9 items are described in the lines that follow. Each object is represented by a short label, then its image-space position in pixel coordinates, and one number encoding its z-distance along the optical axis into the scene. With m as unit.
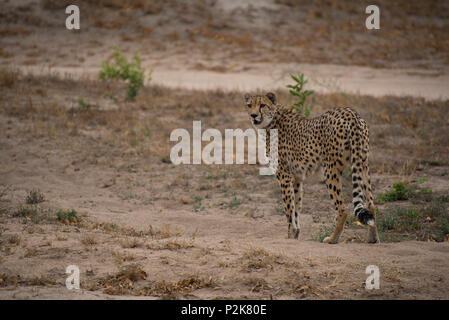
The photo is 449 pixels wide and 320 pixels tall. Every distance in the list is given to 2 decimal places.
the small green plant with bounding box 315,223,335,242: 13.26
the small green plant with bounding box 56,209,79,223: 13.89
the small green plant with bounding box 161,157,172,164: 20.53
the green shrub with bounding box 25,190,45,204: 15.41
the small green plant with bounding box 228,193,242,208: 16.75
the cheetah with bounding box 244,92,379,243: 12.05
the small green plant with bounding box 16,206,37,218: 14.15
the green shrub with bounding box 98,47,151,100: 27.16
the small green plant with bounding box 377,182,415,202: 16.11
